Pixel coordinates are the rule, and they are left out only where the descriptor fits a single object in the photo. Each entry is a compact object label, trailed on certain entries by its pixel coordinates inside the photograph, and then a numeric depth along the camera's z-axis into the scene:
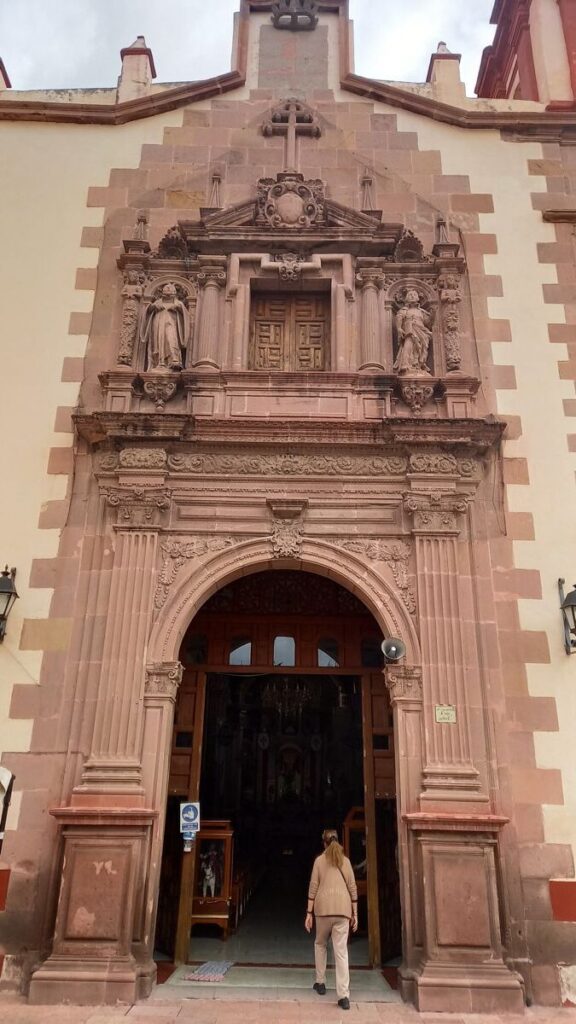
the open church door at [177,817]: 8.53
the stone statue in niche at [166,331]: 9.59
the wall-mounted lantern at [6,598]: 8.36
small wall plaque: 7.93
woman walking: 7.12
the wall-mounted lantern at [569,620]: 8.28
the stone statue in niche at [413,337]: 9.54
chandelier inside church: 16.95
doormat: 7.57
